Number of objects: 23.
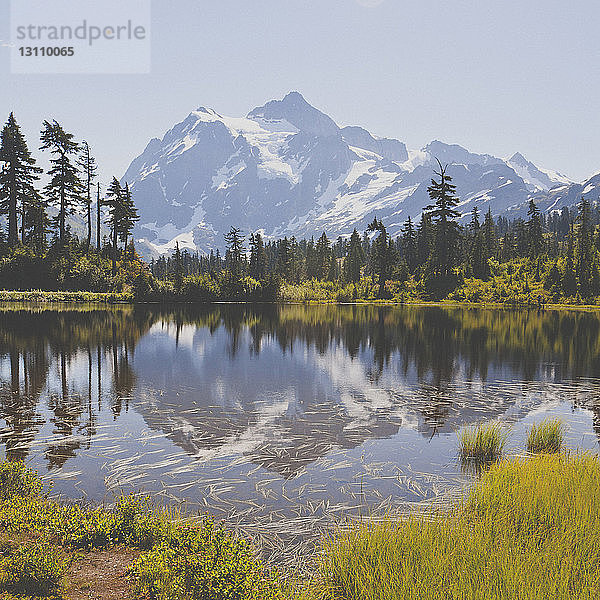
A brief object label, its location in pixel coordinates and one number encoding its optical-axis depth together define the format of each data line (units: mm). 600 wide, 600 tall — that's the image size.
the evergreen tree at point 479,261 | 131650
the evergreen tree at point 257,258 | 159500
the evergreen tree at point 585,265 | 114625
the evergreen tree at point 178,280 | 104288
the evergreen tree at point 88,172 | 98062
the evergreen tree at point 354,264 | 159062
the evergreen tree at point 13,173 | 88125
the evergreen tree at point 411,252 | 149500
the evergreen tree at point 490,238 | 176938
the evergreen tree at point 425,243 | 151250
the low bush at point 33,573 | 7305
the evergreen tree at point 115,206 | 104875
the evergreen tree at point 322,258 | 167125
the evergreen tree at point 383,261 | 137625
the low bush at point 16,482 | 11094
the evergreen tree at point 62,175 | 90250
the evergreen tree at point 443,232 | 128625
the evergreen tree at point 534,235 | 149500
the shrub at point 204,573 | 7191
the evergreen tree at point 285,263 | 159750
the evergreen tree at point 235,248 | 158275
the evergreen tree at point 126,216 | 106000
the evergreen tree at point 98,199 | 100444
